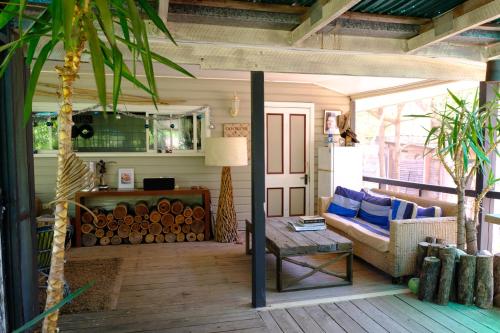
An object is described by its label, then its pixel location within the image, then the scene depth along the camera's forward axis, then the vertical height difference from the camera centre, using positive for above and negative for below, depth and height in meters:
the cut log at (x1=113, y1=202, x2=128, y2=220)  5.25 -0.89
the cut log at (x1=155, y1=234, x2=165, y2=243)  5.34 -1.31
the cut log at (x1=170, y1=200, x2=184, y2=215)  5.39 -0.86
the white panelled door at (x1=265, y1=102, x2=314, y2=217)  6.04 -0.12
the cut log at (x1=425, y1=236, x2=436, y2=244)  3.60 -0.92
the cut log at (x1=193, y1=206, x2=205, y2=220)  5.44 -0.95
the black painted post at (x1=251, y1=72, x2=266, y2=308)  3.08 -0.38
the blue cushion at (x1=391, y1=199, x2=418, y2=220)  3.90 -0.68
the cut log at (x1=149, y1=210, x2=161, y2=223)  5.32 -0.97
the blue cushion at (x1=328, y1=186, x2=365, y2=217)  4.88 -0.73
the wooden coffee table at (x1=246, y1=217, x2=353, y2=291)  3.43 -0.95
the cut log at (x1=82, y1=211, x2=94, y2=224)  5.18 -0.97
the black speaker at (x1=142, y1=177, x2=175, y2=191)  5.31 -0.48
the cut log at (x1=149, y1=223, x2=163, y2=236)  5.32 -1.15
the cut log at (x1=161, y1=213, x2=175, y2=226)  5.35 -1.03
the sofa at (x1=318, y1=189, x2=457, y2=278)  3.54 -0.94
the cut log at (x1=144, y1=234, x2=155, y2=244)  5.31 -1.31
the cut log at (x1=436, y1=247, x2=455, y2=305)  3.17 -1.14
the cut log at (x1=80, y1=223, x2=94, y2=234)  5.12 -1.09
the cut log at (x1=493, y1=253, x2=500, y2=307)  3.17 -1.17
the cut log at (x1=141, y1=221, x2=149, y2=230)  5.31 -1.10
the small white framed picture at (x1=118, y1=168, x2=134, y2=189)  5.42 -0.40
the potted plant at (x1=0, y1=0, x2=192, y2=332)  0.79 +0.23
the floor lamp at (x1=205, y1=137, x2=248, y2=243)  4.89 -0.21
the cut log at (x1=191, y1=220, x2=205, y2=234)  5.45 -1.16
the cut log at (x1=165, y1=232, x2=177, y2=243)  5.37 -1.31
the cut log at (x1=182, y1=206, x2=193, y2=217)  5.41 -0.94
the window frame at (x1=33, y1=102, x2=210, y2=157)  5.21 +0.62
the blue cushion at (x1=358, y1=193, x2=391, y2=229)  4.35 -0.77
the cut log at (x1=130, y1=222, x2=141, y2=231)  5.29 -1.11
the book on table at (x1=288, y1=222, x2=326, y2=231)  4.04 -0.88
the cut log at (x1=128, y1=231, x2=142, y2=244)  5.26 -1.27
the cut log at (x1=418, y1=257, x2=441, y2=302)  3.21 -1.18
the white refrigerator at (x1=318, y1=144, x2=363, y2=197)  5.64 -0.28
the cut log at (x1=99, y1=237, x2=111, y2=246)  5.20 -1.30
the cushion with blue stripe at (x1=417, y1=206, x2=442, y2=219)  3.83 -0.68
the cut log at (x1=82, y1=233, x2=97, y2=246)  5.13 -1.26
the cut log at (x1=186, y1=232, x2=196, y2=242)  5.40 -1.30
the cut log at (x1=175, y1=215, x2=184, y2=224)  5.38 -1.02
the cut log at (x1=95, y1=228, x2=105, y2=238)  5.18 -1.18
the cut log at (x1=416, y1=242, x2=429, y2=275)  3.46 -1.02
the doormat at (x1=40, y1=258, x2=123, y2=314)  3.09 -1.35
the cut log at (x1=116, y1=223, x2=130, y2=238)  5.25 -1.19
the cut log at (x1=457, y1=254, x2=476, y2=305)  3.13 -1.15
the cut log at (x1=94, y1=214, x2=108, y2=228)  5.17 -1.01
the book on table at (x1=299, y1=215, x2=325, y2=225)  4.11 -0.81
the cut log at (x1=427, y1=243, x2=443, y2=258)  3.31 -0.95
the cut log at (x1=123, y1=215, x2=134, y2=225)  5.26 -1.00
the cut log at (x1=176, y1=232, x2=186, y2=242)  5.38 -1.30
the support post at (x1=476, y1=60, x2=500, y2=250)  3.74 -0.41
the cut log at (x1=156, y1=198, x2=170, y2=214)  5.35 -0.82
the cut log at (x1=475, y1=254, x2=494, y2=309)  3.10 -1.18
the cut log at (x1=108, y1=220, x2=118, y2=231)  5.22 -1.08
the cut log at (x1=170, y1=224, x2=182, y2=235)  5.38 -1.16
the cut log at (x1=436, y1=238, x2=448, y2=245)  3.59 -0.93
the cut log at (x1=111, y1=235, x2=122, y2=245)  5.24 -1.30
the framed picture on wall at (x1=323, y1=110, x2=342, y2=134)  6.22 +0.51
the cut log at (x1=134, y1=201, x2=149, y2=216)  5.32 -0.86
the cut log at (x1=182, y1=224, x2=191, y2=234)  5.42 -1.17
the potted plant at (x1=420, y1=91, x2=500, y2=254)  3.18 +0.02
